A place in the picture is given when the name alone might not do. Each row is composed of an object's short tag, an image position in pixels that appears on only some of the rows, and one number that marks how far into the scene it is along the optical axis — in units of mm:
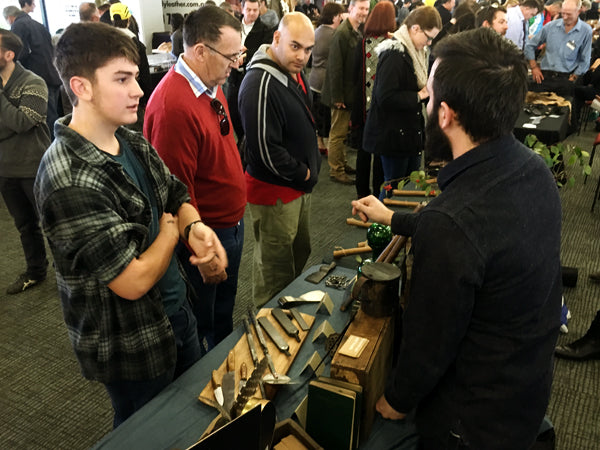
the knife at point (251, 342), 1386
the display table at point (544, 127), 3727
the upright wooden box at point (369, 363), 1136
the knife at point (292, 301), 1682
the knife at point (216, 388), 1266
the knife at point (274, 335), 1426
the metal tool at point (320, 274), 1892
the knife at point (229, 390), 984
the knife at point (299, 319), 1542
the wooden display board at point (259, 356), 1300
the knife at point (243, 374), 1280
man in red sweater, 1796
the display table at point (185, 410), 1185
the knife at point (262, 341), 1335
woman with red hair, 3521
